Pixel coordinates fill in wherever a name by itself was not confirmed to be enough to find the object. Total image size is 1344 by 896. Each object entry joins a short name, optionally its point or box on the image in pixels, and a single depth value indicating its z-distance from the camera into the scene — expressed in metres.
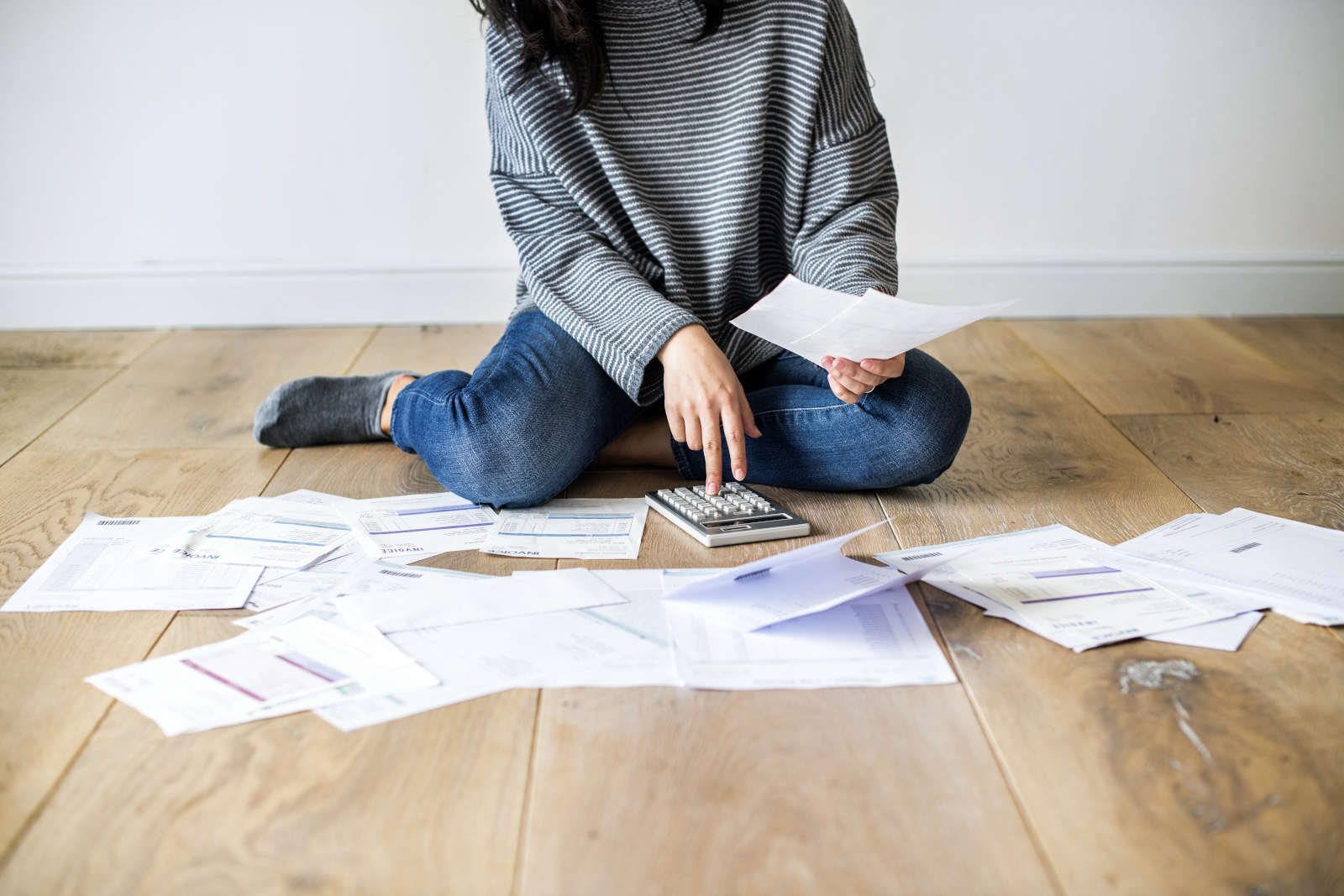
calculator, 1.09
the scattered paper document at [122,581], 0.95
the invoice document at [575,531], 1.07
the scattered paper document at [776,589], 0.88
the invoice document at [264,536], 1.05
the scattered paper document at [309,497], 1.23
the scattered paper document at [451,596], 0.90
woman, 1.16
